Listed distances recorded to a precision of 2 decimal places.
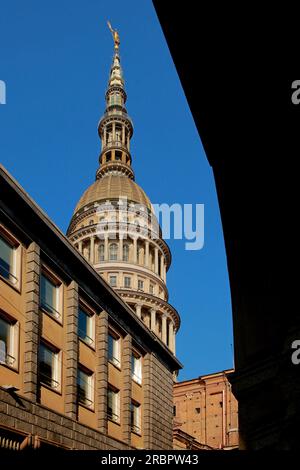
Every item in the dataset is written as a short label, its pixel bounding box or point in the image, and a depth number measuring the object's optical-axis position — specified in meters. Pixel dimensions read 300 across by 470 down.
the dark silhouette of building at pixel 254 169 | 6.42
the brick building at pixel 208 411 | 66.75
